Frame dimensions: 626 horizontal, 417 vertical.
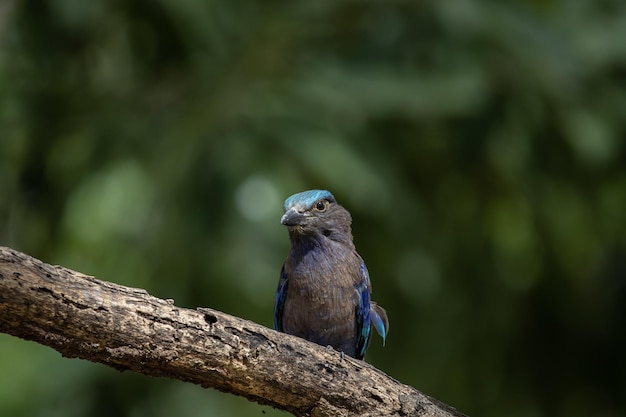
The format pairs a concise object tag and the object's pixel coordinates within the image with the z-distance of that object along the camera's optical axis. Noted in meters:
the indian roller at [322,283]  13.26
